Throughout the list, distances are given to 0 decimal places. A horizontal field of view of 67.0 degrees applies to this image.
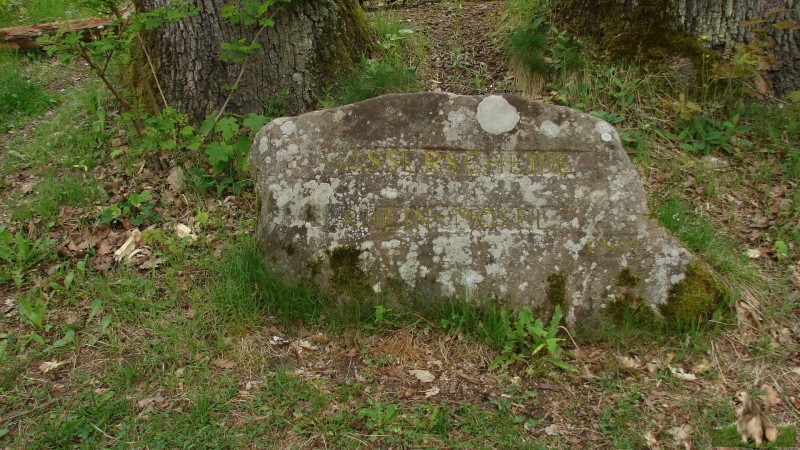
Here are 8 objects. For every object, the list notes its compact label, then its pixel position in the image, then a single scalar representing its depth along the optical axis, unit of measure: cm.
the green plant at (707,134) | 456
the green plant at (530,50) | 500
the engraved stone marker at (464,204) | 338
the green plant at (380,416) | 293
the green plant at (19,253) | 385
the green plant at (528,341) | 323
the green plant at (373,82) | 474
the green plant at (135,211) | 417
